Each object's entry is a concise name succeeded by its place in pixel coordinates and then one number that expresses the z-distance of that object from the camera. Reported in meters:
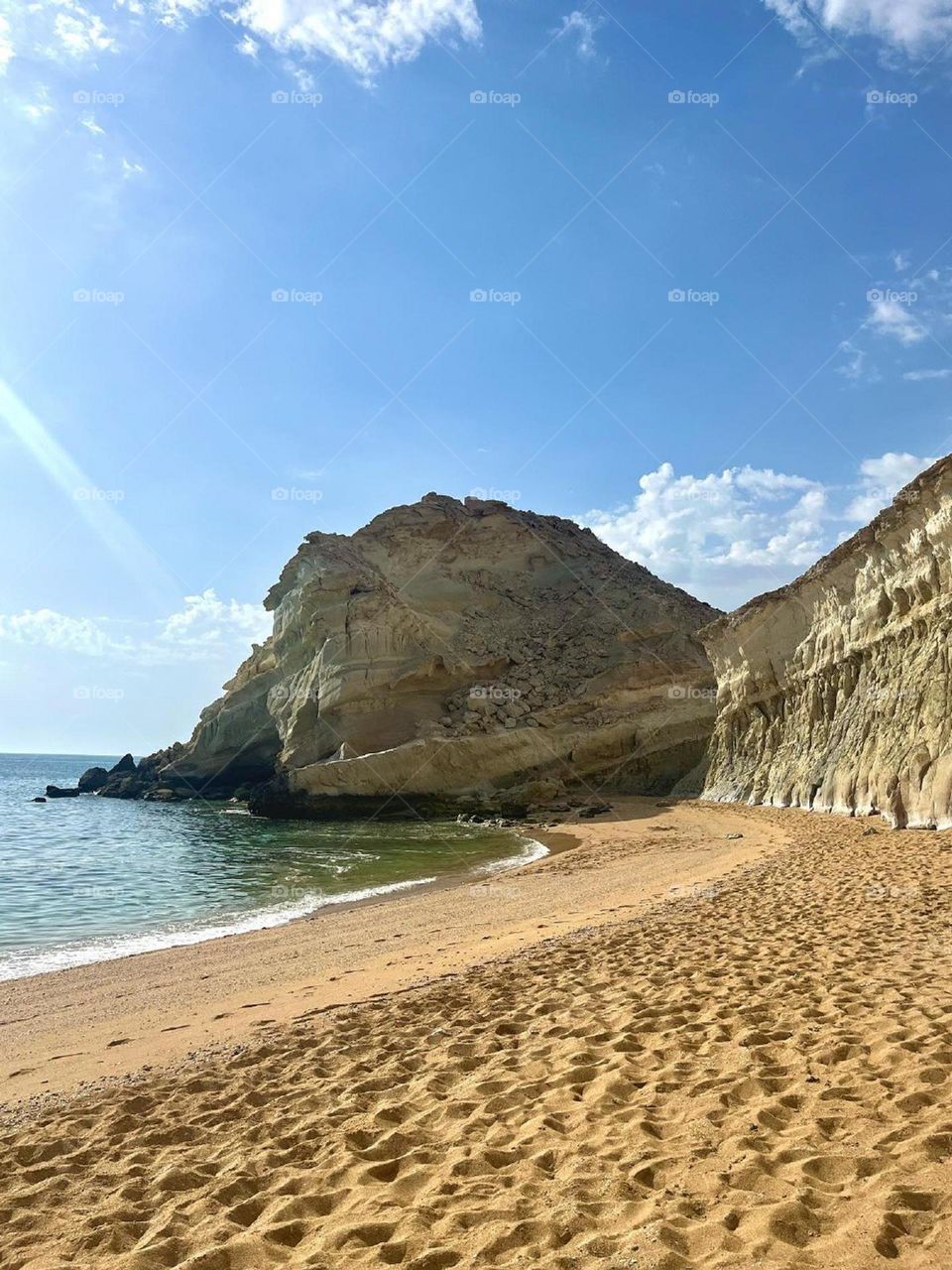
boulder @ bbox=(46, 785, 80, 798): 59.38
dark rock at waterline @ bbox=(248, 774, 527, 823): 34.91
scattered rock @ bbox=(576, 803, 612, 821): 30.33
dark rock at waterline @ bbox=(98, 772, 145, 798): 56.28
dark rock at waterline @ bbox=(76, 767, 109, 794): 64.50
